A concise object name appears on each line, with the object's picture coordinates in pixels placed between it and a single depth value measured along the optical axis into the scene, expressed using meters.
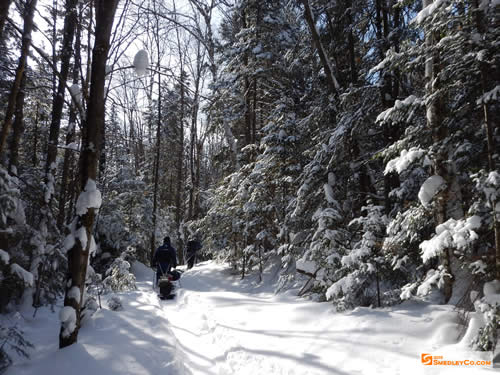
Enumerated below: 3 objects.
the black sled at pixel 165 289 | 9.88
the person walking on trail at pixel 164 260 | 10.95
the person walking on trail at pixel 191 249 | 17.23
